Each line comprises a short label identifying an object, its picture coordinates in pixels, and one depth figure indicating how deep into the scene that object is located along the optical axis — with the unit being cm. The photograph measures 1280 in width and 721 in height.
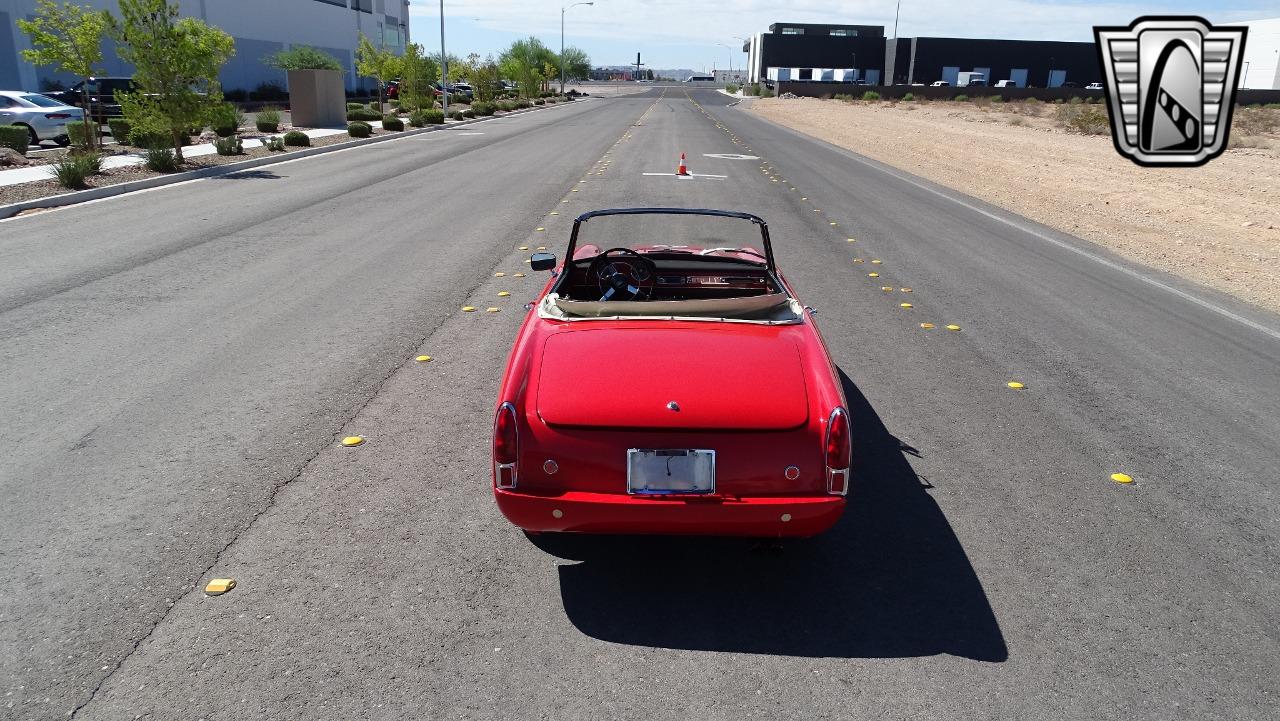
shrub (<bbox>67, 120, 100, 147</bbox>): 2234
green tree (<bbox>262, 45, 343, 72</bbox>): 5778
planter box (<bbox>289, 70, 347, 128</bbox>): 3581
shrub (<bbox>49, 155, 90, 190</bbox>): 1627
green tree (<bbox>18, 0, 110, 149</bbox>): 2034
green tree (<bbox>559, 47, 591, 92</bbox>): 14675
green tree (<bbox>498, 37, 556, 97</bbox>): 8150
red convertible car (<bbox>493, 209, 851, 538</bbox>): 353
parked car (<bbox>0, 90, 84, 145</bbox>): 2308
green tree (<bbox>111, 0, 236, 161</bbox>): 2075
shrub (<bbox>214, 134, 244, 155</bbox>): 2328
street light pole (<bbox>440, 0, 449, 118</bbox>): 4812
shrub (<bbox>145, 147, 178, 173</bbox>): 1947
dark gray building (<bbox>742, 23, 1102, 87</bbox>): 11238
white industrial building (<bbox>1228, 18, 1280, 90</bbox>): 8594
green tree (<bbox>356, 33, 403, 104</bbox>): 4538
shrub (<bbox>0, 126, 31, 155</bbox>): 2116
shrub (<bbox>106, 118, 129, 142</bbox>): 2402
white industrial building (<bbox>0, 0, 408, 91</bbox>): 3819
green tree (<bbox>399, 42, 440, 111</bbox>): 4557
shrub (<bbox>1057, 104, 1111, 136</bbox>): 3575
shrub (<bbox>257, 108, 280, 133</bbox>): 3206
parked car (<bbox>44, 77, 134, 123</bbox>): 3184
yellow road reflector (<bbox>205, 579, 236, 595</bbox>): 373
